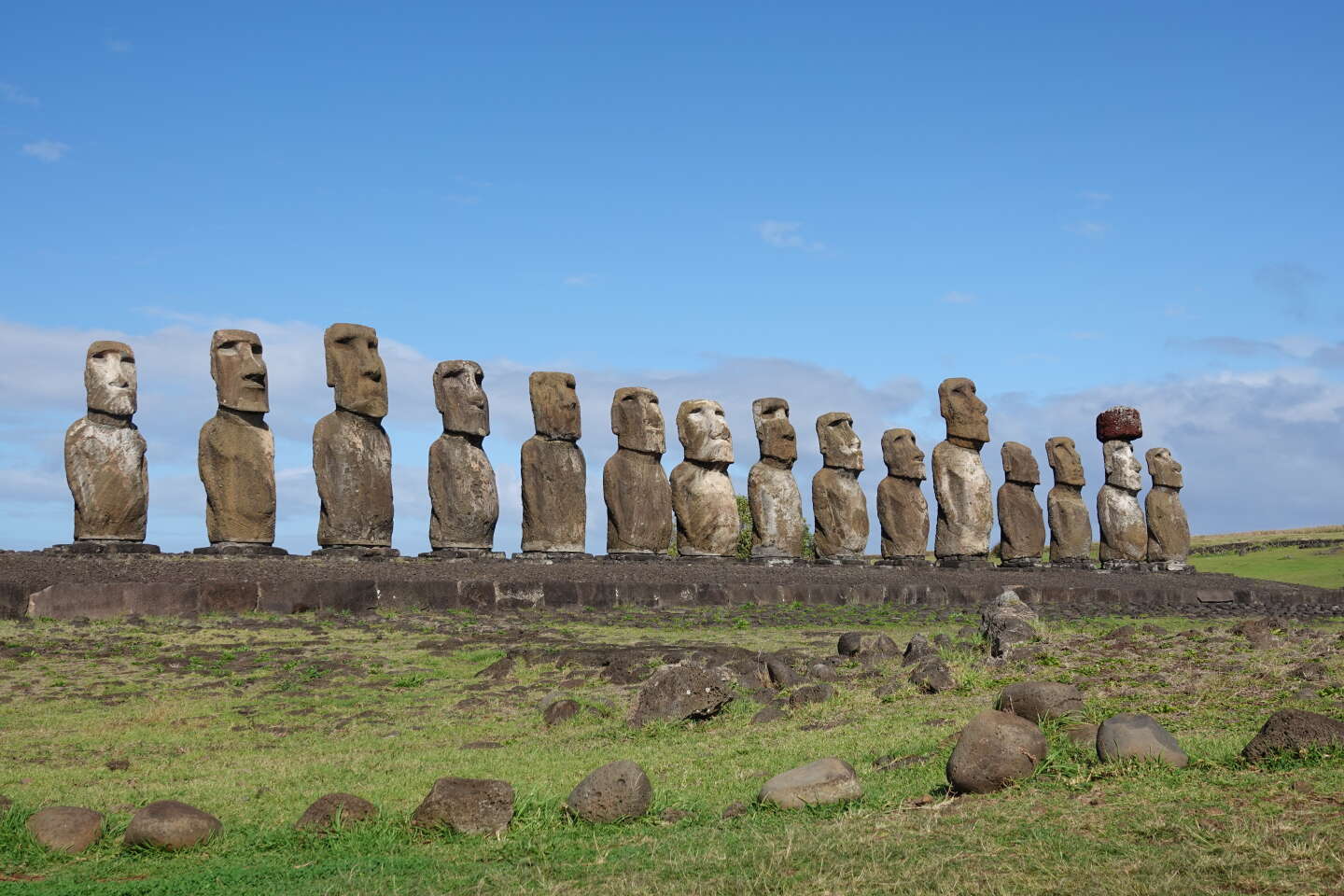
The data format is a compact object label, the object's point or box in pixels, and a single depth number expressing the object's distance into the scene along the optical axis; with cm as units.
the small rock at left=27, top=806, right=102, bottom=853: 625
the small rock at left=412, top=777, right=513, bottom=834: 616
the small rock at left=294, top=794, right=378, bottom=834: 624
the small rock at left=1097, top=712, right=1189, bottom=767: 646
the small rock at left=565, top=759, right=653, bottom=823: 627
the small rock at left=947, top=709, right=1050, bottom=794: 631
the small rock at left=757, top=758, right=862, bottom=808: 628
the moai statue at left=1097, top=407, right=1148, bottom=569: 2798
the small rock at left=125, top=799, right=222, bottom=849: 619
